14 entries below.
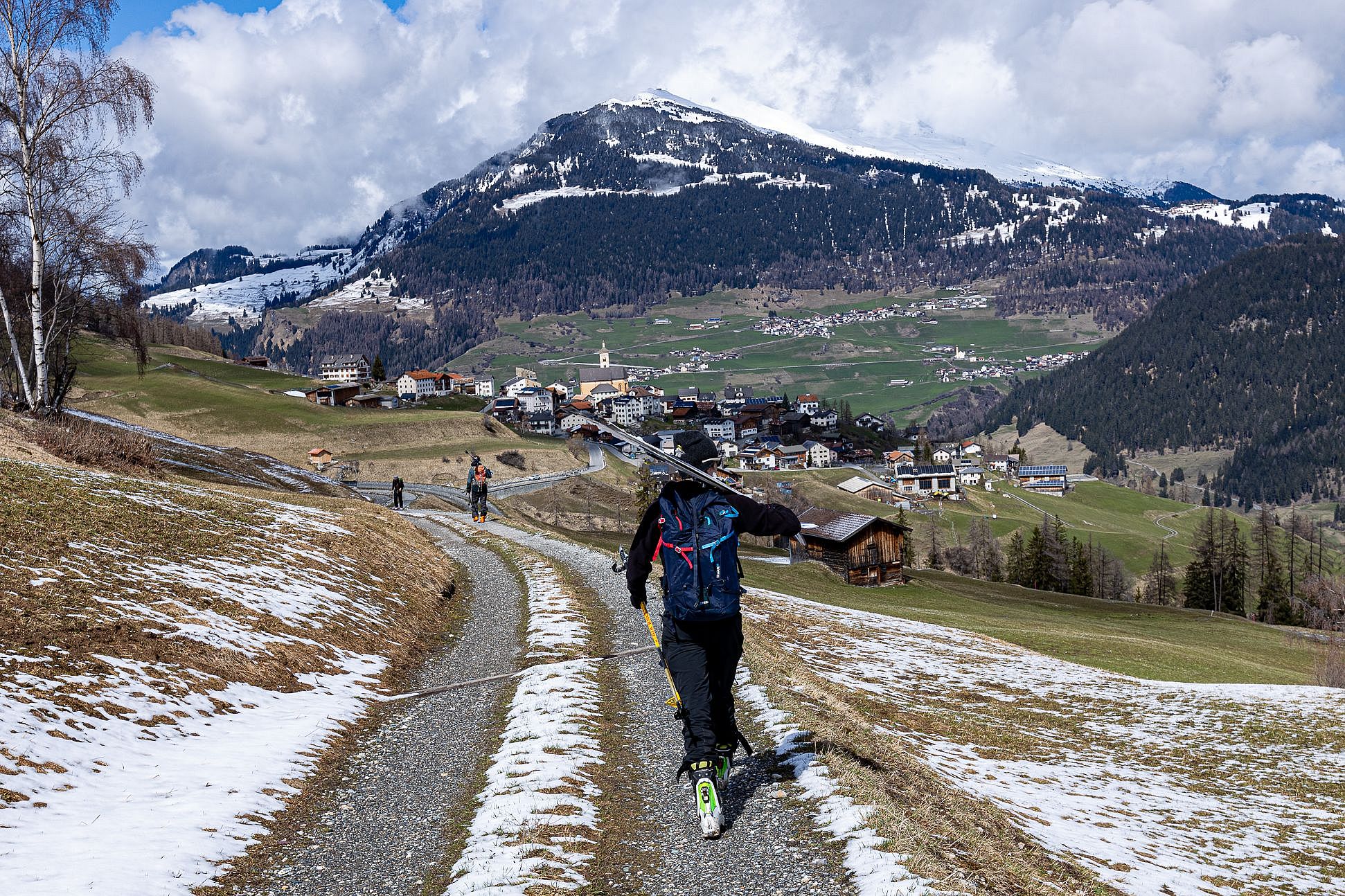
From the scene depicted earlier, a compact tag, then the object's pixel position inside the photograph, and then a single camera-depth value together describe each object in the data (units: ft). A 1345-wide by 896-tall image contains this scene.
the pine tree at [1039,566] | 384.47
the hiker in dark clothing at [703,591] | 31.27
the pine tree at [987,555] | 423.23
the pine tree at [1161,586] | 410.93
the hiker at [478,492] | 170.09
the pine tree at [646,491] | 343.46
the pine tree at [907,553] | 363.56
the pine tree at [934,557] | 433.89
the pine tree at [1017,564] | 394.11
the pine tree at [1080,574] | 376.48
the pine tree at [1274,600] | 350.43
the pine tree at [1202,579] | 378.94
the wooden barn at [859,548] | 293.29
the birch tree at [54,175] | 111.45
